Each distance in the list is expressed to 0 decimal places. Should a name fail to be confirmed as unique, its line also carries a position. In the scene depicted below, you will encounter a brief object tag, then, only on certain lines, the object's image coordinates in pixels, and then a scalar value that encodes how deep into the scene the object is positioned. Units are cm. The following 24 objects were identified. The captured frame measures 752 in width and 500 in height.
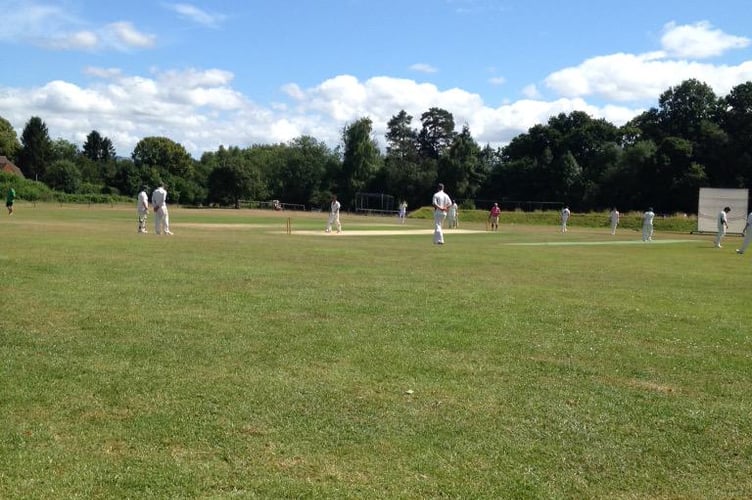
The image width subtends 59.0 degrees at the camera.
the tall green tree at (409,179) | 10356
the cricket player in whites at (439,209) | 2456
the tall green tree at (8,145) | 13525
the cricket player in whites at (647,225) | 3724
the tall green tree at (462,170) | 10162
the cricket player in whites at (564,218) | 5008
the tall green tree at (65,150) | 15245
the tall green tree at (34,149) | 13262
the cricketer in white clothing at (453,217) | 4843
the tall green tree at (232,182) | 10619
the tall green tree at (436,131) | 13900
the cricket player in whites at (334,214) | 3553
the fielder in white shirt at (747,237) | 2527
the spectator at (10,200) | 4692
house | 11656
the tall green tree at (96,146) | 16912
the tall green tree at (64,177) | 11381
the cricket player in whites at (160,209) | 2719
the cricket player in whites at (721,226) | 3054
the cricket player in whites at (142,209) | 2934
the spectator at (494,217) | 4988
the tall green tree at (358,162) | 11094
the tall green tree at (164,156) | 14025
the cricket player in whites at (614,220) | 4712
